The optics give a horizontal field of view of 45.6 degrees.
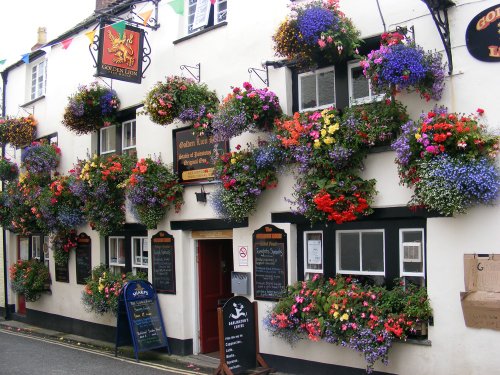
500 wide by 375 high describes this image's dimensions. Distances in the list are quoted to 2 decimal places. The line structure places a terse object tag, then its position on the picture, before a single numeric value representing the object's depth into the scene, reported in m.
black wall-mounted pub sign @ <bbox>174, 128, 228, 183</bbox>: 10.27
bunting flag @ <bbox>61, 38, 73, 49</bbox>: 11.38
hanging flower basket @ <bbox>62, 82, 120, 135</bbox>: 12.34
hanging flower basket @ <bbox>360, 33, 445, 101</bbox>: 7.03
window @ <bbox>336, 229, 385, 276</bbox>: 8.06
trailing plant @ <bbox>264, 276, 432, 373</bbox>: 7.25
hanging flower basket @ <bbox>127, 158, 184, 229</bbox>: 10.55
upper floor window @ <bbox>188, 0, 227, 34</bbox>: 10.59
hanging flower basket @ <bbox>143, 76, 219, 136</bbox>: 9.81
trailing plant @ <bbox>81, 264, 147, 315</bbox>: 11.70
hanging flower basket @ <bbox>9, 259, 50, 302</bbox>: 14.70
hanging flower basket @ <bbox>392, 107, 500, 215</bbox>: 6.52
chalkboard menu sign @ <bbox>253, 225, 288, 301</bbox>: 8.95
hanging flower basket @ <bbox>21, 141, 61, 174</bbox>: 14.12
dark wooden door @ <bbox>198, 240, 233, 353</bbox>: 10.92
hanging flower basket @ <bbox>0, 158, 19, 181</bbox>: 16.27
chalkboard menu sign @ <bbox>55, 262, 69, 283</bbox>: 14.06
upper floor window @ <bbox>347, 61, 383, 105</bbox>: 8.29
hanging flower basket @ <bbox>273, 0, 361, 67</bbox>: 7.82
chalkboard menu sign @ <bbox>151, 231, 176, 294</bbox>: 11.02
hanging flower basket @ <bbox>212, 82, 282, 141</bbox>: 8.69
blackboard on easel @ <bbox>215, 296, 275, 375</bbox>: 7.88
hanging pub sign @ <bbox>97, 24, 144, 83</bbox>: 10.34
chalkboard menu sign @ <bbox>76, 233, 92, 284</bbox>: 13.34
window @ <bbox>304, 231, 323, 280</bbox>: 8.72
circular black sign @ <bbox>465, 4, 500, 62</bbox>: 6.91
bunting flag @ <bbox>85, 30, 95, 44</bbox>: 10.46
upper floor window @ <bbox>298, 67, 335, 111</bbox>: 8.79
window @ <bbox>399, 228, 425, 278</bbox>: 7.62
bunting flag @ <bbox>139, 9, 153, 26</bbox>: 10.42
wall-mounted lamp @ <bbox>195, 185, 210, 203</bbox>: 10.29
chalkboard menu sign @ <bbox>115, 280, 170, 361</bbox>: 10.62
